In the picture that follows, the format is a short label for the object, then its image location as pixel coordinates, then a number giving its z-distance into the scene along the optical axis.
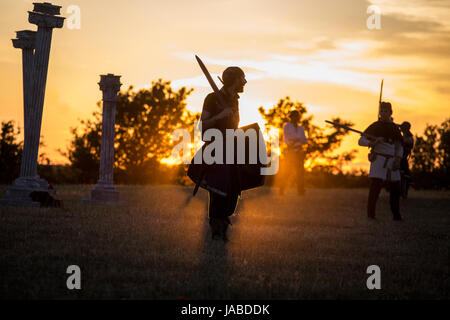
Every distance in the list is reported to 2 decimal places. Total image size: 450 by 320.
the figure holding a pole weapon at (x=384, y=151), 13.27
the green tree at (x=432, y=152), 40.71
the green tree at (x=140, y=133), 43.53
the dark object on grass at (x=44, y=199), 13.41
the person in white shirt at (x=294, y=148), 20.34
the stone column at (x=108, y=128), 16.81
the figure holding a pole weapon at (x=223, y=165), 8.58
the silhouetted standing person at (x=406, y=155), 16.84
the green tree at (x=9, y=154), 27.77
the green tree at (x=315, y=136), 47.81
